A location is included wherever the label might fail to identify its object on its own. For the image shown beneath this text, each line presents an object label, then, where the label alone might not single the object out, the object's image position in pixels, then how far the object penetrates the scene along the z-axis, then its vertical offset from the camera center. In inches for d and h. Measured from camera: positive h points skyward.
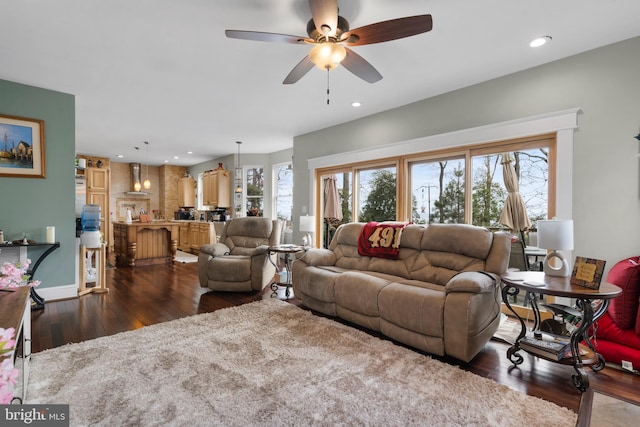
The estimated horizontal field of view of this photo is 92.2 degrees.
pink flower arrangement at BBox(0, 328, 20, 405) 28.3 -15.8
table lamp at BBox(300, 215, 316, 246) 182.2 -9.5
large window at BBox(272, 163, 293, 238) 305.9 +15.7
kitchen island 248.2 -29.2
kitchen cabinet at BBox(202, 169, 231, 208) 323.9 +21.0
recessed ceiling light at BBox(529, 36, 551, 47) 108.4 +59.8
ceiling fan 75.9 +47.2
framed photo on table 82.0 -17.8
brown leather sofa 93.2 -28.8
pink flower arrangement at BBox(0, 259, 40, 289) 72.3 -16.2
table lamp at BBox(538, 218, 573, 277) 93.9 -9.4
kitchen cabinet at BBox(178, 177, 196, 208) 383.2 +20.1
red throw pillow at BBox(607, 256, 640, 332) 95.8 -28.4
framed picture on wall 143.2 +28.8
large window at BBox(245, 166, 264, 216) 327.3 +23.3
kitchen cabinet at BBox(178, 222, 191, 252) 347.3 -34.2
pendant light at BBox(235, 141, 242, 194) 325.4 +33.8
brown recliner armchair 167.8 -30.7
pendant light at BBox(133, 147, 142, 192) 312.8 +22.3
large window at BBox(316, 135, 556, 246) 135.8 +13.0
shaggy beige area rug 68.6 -46.3
